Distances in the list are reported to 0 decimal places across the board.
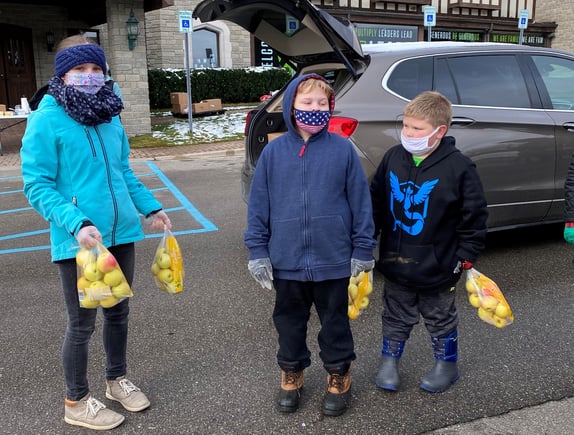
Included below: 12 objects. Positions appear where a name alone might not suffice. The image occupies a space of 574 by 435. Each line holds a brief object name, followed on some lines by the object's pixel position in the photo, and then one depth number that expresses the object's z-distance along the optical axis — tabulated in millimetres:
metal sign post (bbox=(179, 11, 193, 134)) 12469
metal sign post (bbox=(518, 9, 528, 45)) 18234
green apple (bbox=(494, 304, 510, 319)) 2699
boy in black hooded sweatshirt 2623
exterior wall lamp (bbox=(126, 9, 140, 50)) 13219
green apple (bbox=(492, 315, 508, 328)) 2721
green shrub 18328
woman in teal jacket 2291
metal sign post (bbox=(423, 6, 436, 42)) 15773
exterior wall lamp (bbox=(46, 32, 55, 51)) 16422
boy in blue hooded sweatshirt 2447
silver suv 4059
